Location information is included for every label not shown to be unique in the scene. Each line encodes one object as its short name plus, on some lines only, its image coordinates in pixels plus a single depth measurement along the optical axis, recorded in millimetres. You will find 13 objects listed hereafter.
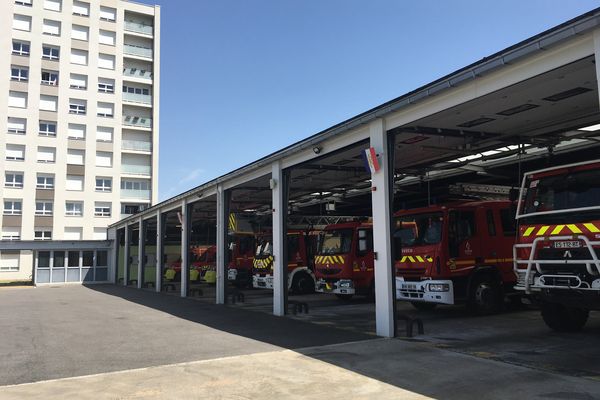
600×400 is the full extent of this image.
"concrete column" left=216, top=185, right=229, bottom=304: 16891
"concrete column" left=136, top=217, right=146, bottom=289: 26859
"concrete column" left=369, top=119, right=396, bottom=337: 9289
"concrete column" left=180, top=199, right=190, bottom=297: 20172
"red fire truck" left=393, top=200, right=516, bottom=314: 11156
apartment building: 44656
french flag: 9539
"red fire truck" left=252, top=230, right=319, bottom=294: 18733
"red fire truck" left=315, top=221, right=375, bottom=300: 14750
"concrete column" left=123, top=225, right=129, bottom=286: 30359
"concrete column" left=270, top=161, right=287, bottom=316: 13172
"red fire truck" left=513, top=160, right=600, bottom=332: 7296
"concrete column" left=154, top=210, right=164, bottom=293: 23738
